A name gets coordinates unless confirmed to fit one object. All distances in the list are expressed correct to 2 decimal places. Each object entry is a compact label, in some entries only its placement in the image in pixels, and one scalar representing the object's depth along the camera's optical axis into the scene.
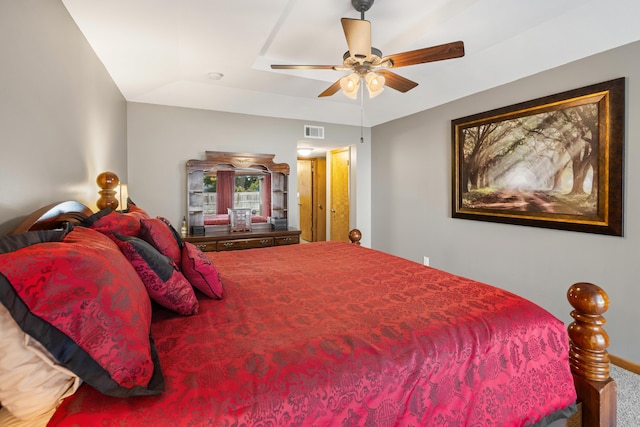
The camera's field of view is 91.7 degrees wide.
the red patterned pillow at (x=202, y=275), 1.49
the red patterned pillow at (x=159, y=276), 1.19
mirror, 3.94
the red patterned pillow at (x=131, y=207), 2.28
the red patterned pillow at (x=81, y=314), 0.69
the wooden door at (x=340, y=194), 5.54
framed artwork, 2.37
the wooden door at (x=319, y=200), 6.47
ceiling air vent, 4.68
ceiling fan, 1.90
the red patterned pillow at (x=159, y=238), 1.48
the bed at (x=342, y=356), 0.81
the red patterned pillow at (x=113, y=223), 1.37
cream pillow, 0.69
